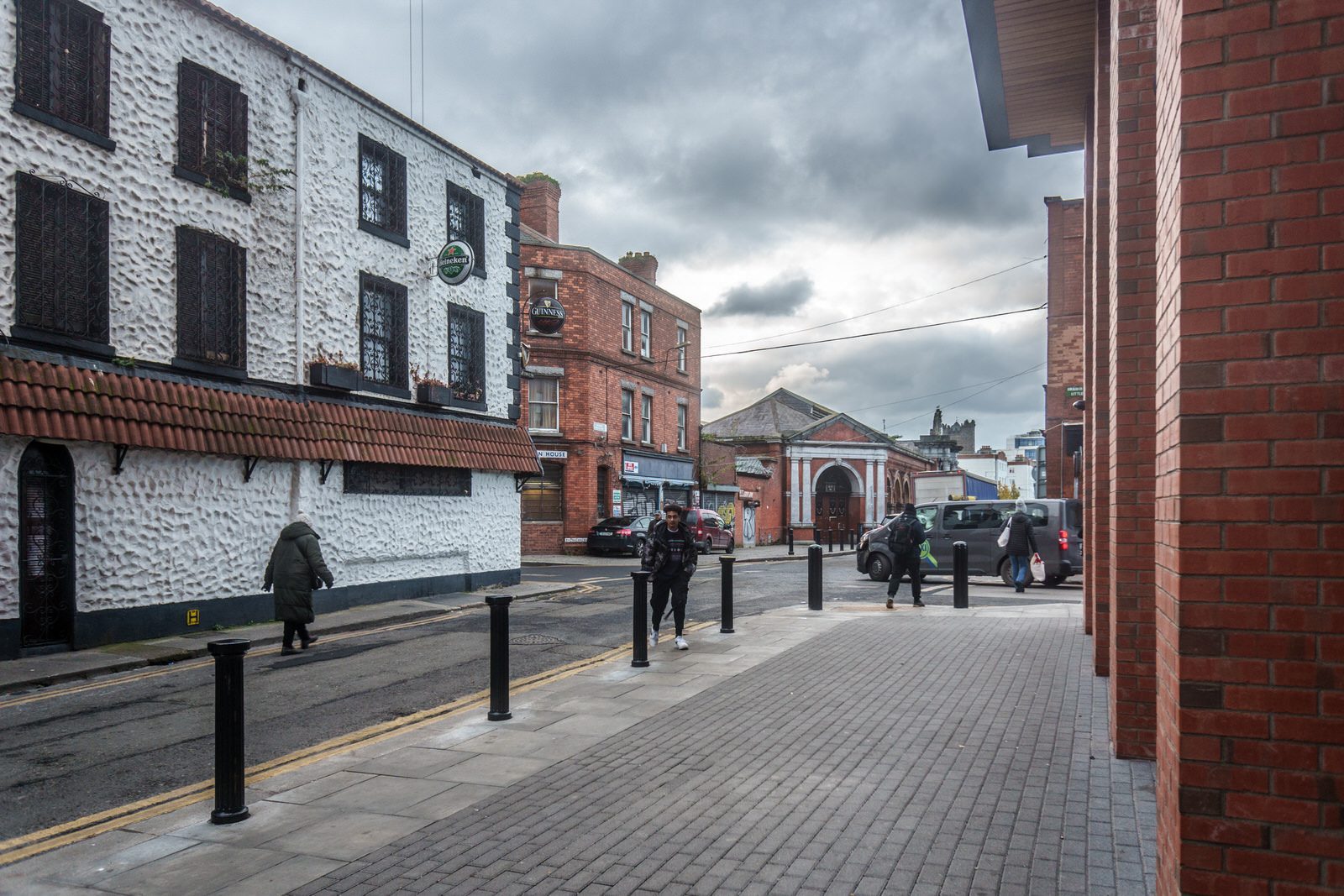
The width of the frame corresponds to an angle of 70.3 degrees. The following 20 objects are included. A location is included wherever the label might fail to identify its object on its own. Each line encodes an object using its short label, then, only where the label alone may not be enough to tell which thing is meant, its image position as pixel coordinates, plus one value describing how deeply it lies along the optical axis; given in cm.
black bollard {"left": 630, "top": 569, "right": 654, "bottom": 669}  913
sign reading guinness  2639
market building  5012
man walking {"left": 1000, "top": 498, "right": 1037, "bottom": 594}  1828
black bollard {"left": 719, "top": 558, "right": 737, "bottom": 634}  1194
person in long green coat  1091
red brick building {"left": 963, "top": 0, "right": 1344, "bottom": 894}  240
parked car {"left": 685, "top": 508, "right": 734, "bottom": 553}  3211
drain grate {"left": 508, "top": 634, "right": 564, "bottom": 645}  1143
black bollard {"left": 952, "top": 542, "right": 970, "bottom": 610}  1498
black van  1933
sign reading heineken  1725
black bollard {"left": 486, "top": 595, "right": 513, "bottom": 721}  724
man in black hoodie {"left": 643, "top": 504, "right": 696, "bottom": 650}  1045
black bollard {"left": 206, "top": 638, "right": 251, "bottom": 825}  502
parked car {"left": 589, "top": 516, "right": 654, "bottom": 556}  2991
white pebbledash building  1077
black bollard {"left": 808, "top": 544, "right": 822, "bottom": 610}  1475
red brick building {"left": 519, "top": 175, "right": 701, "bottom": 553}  3111
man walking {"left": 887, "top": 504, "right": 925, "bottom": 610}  1527
